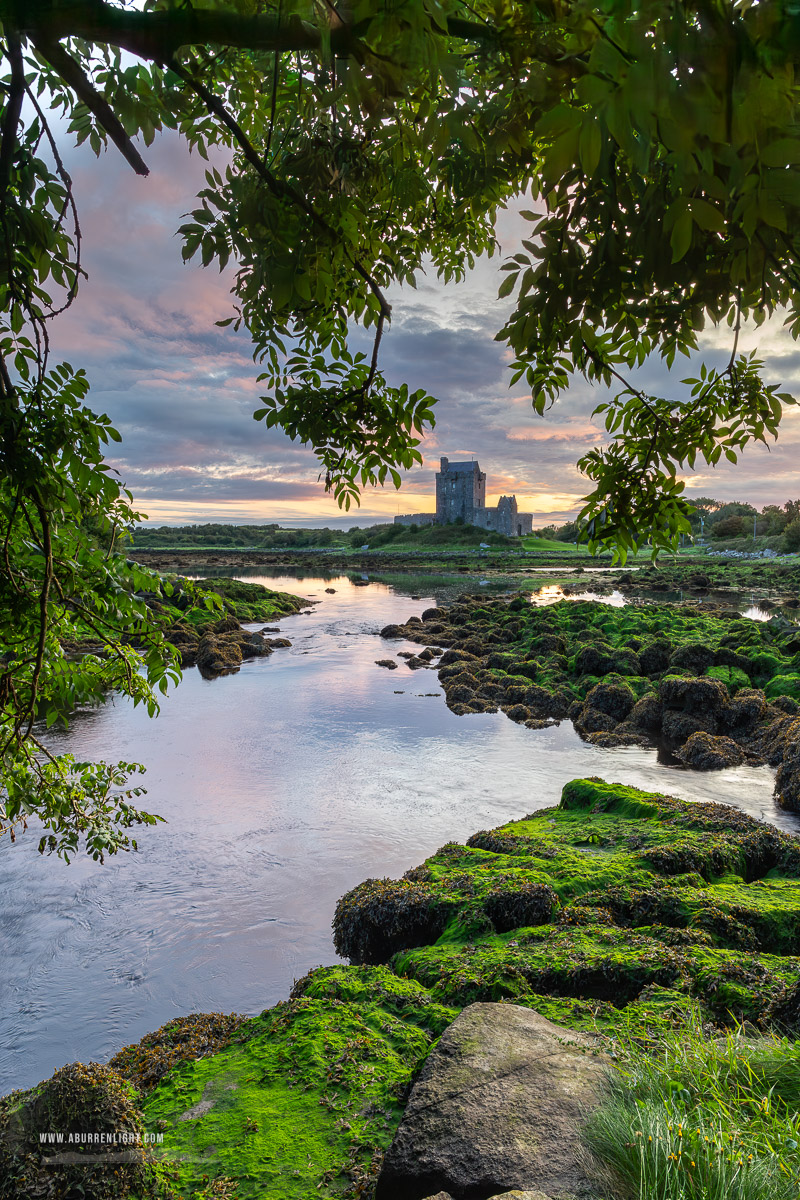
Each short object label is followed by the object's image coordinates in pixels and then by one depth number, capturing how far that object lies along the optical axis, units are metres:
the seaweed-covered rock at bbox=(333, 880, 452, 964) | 4.89
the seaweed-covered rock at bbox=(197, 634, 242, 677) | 18.86
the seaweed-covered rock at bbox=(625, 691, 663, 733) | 11.66
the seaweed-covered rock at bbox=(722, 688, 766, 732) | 11.02
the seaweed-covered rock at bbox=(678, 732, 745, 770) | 9.68
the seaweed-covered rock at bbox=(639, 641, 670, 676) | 14.71
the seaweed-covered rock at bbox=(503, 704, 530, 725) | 12.70
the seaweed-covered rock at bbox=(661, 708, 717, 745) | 10.86
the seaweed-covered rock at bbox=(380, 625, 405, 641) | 23.89
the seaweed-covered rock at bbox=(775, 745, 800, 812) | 7.82
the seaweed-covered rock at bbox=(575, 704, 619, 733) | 11.80
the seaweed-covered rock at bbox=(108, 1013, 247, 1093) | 3.58
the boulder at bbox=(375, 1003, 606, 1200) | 2.21
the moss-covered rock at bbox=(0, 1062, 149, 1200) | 2.12
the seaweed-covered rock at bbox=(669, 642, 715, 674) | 13.76
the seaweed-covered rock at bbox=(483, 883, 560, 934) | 4.66
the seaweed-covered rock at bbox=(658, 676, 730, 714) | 11.44
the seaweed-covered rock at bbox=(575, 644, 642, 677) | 14.44
